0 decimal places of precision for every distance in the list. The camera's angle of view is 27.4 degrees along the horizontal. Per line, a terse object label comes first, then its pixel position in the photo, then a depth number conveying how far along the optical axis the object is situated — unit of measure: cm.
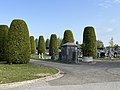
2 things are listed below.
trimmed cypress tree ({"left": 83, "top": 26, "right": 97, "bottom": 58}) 3500
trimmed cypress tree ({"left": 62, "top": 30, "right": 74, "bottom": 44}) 4100
